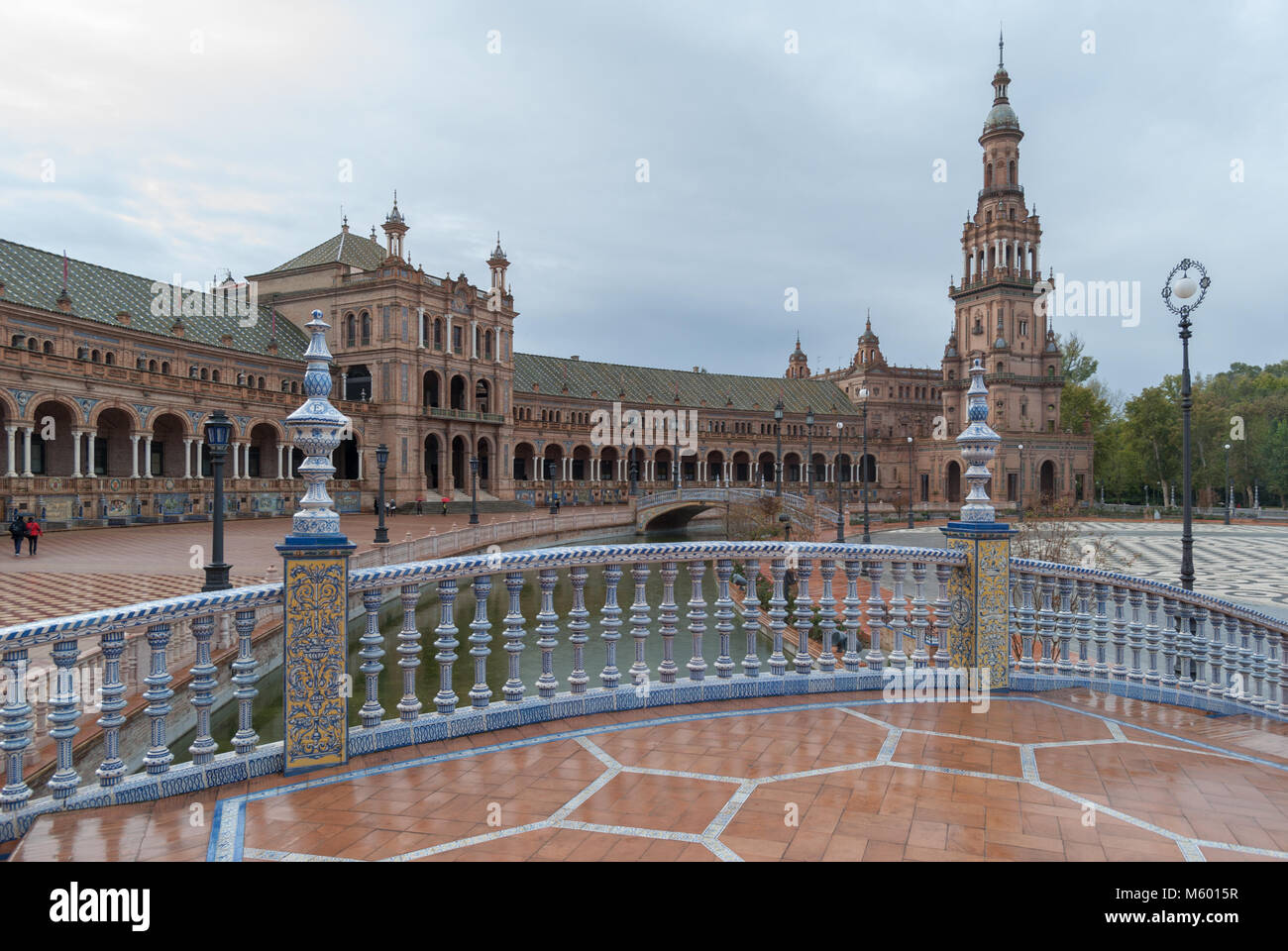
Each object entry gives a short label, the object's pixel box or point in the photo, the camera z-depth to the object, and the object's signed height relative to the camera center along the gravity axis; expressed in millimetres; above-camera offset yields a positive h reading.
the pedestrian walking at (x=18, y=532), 19333 -1066
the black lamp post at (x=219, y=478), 11789 +173
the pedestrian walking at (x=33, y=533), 19892 -1134
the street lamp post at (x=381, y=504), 24297 -579
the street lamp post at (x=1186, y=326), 11039 +2425
